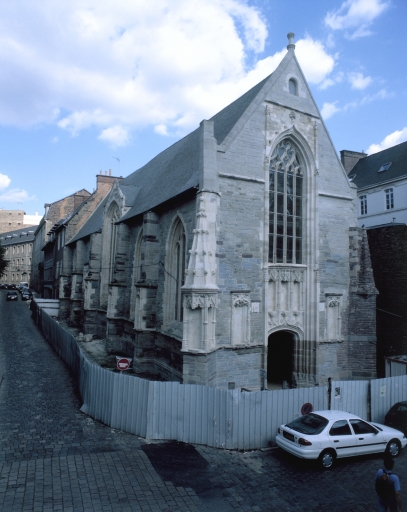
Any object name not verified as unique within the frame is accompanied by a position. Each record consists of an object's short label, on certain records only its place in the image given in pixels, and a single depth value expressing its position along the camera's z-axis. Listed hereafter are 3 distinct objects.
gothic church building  14.06
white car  9.07
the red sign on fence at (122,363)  12.79
